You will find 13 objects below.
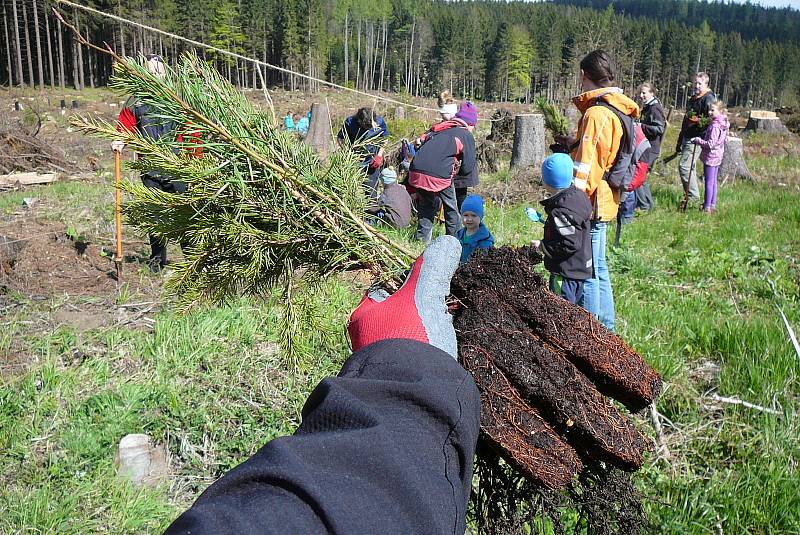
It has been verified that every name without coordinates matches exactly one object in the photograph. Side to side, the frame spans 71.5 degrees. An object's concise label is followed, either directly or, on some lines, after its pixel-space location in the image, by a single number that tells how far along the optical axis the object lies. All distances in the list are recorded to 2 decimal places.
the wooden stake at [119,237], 5.17
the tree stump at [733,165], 12.04
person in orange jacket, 4.26
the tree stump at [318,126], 9.70
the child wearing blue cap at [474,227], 4.64
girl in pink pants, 8.05
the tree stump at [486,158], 13.45
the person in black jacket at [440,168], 6.34
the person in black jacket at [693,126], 8.17
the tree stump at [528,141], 11.96
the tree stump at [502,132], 14.86
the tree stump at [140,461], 2.98
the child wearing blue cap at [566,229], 3.88
